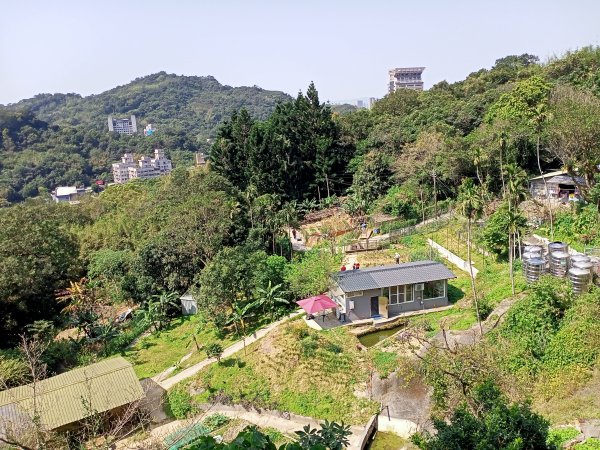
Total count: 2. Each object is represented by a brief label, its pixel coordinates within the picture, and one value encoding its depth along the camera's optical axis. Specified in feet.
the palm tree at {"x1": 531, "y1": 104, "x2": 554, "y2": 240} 106.89
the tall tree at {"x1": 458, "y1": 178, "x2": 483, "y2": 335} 71.61
